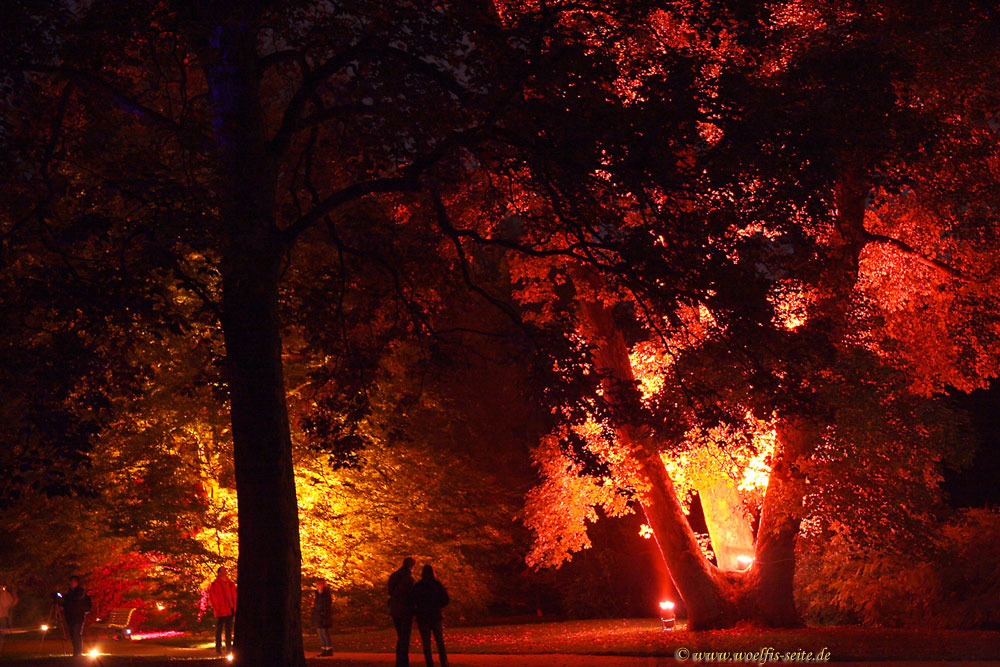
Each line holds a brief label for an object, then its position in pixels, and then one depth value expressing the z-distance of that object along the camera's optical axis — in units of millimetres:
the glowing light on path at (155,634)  32125
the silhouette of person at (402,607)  15109
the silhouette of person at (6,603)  36500
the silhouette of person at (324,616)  20500
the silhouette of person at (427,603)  15359
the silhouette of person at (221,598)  19688
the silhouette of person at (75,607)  20422
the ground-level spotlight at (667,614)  22938
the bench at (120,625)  28750
